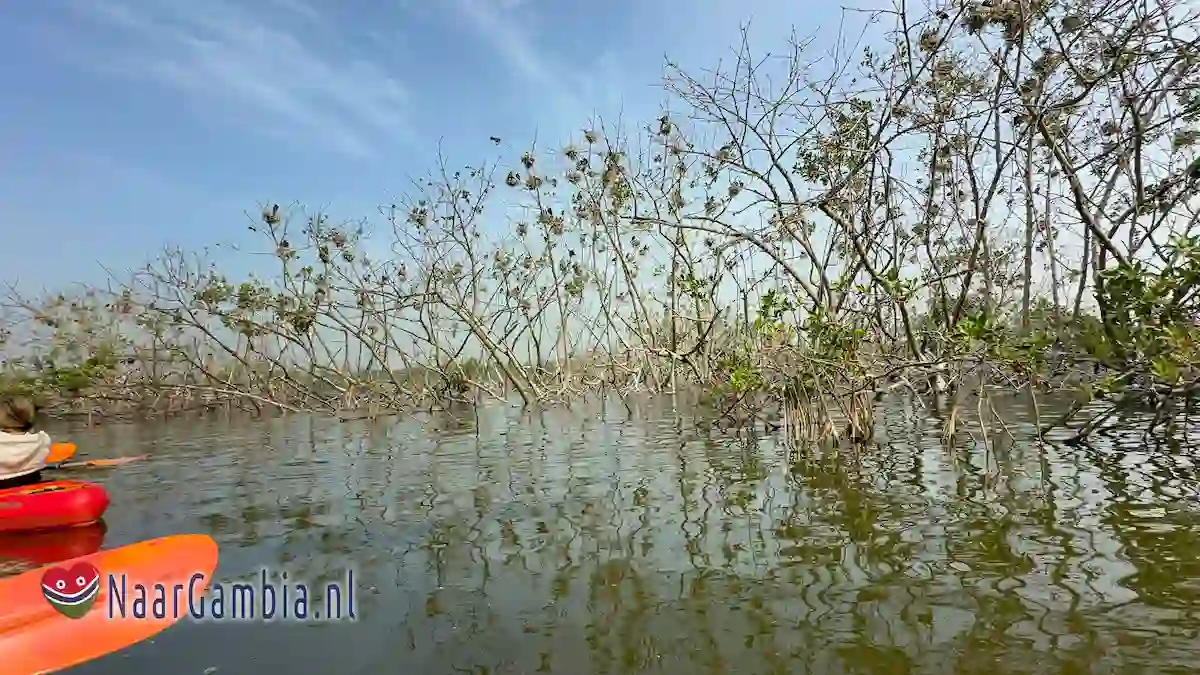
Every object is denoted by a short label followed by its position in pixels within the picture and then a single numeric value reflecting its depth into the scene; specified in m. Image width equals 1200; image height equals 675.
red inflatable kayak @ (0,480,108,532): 6.69
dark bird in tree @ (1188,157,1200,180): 7.20
